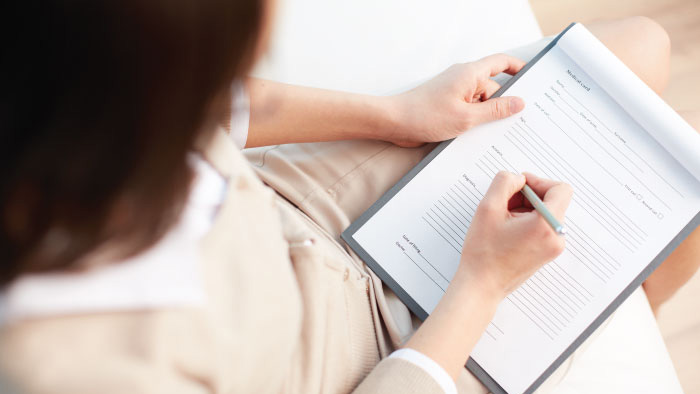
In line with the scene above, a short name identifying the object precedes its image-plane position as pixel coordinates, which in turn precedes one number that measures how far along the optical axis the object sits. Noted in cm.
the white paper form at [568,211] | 61
